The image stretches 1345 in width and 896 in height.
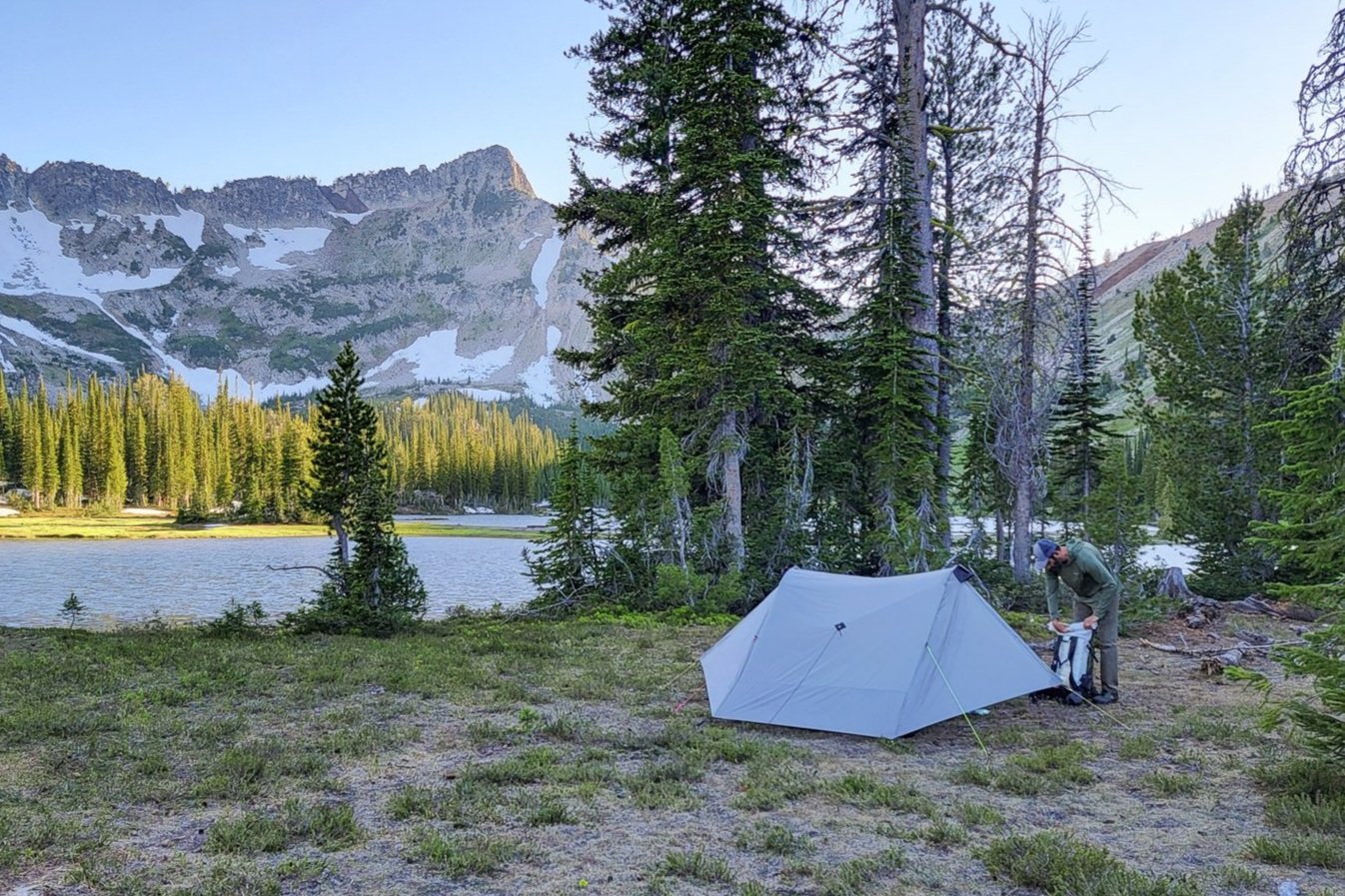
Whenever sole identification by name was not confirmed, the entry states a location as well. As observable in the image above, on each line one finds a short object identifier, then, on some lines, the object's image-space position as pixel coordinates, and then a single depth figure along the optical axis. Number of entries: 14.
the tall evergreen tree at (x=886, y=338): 15.23
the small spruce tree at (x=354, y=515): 14.88
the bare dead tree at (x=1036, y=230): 15.73
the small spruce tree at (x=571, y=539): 18.33
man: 8.66
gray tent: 7.65
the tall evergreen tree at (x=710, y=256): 15.36
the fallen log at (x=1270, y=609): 14.59
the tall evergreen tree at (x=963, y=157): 17.69
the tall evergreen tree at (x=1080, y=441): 23.14
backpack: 8.62
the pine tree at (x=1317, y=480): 4.94
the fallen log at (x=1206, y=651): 11.00
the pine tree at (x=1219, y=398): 18.48
